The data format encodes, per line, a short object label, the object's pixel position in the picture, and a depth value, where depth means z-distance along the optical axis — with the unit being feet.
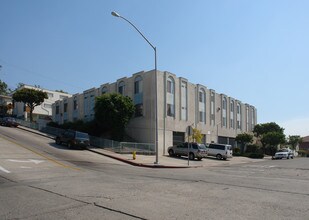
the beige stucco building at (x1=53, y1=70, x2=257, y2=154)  129.80
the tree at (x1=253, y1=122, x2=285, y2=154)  202.49
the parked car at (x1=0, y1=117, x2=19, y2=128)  163.12
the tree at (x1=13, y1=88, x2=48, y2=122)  188.75
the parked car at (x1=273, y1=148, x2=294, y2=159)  166.91
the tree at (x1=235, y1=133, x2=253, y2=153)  190.51
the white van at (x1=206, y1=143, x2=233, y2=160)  127.24
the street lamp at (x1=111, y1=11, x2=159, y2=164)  74.84
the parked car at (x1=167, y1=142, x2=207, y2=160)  107.96
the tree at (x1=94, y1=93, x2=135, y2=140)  119.24
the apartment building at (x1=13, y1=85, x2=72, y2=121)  253.75
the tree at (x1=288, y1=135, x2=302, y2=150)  323.98
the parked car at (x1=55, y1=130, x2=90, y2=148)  100.63
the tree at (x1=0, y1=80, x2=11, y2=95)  301.59
